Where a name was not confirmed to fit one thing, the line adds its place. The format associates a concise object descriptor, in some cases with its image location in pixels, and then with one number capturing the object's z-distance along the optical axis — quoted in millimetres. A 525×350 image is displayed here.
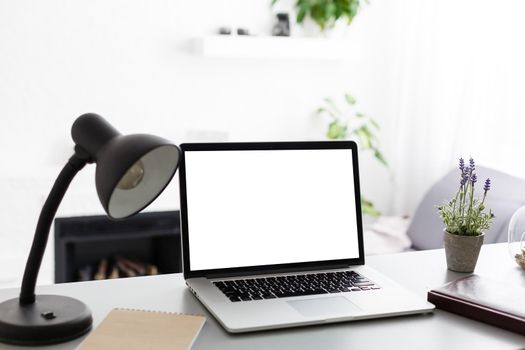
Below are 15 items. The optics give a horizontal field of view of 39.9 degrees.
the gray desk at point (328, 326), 1126
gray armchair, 2693
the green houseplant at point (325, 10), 3361
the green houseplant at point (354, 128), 3475
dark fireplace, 3047
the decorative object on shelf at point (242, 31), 3279
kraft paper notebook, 1062
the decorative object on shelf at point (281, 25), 3393
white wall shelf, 3178
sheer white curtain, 3121
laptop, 1277
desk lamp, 982
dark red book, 1203
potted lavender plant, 1498
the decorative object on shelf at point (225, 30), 3258
